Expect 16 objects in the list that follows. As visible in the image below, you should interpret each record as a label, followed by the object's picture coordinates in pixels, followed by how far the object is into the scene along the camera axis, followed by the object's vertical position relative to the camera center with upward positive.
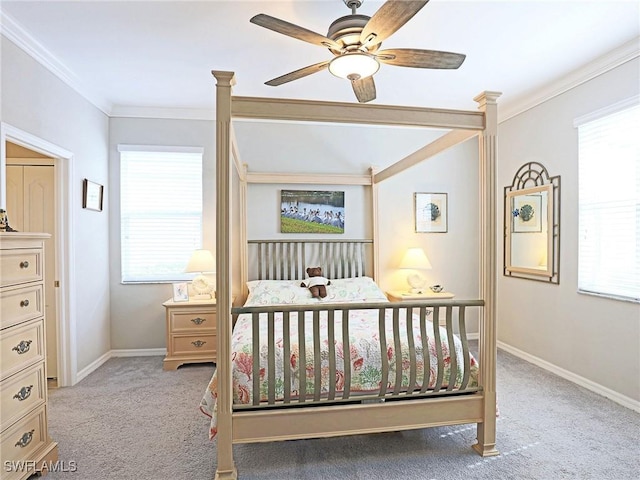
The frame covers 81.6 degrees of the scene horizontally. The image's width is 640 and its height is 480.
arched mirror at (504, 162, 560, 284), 3.53 +0.12
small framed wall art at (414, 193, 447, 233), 4.61 +0.32
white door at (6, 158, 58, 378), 3.24 +0.29
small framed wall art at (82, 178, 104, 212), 3.51 +0.44
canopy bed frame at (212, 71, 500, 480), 1.96 -0.47
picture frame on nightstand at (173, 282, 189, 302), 3.86 -0.56
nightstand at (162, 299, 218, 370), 3.71 -0.94
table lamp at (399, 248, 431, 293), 4.30 -0.32
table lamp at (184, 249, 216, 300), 3.82 -0.32
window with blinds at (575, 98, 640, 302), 2.85 +0.28
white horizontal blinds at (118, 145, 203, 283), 4.11 +0.31
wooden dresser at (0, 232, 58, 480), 1.78 -0.62
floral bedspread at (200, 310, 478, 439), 2.10 -0.75
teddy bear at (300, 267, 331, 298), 3.72 -0.47
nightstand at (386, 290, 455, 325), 4.11 -0.66
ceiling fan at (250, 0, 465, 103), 1.82 +1.02
